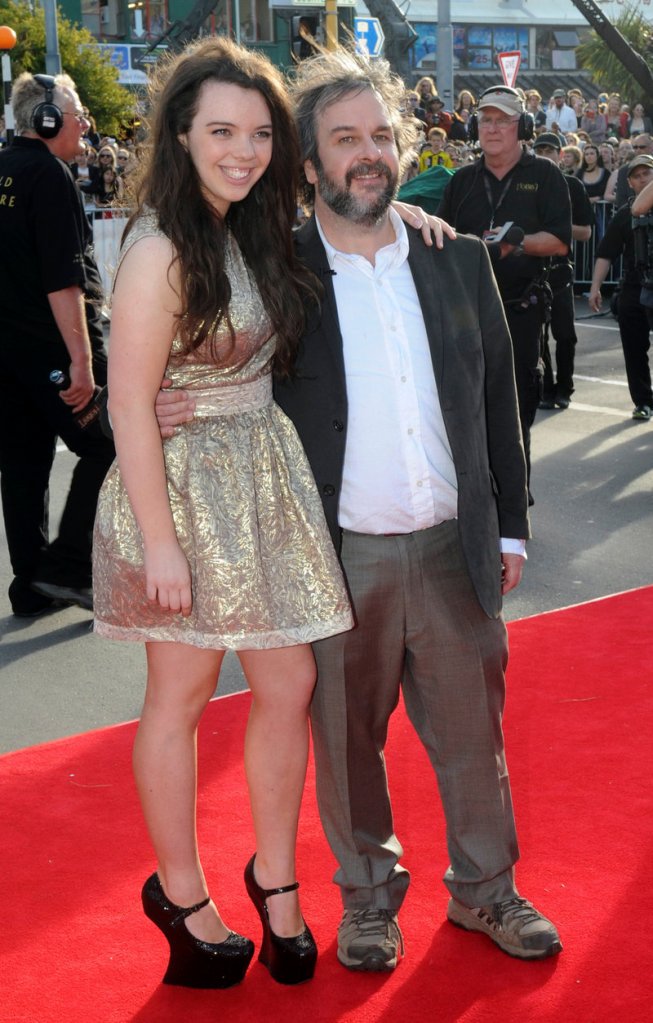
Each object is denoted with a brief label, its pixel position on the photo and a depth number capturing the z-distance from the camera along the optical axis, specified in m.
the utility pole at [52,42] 25.60
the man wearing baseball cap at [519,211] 6.25
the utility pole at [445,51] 26.00
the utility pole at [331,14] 15.60
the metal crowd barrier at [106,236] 13.68
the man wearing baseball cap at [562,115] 24.08
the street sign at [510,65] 18.80
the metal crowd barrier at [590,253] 15.18
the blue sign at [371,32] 15.66
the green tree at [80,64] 28.64
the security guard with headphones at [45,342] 5.07
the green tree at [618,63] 38.28
